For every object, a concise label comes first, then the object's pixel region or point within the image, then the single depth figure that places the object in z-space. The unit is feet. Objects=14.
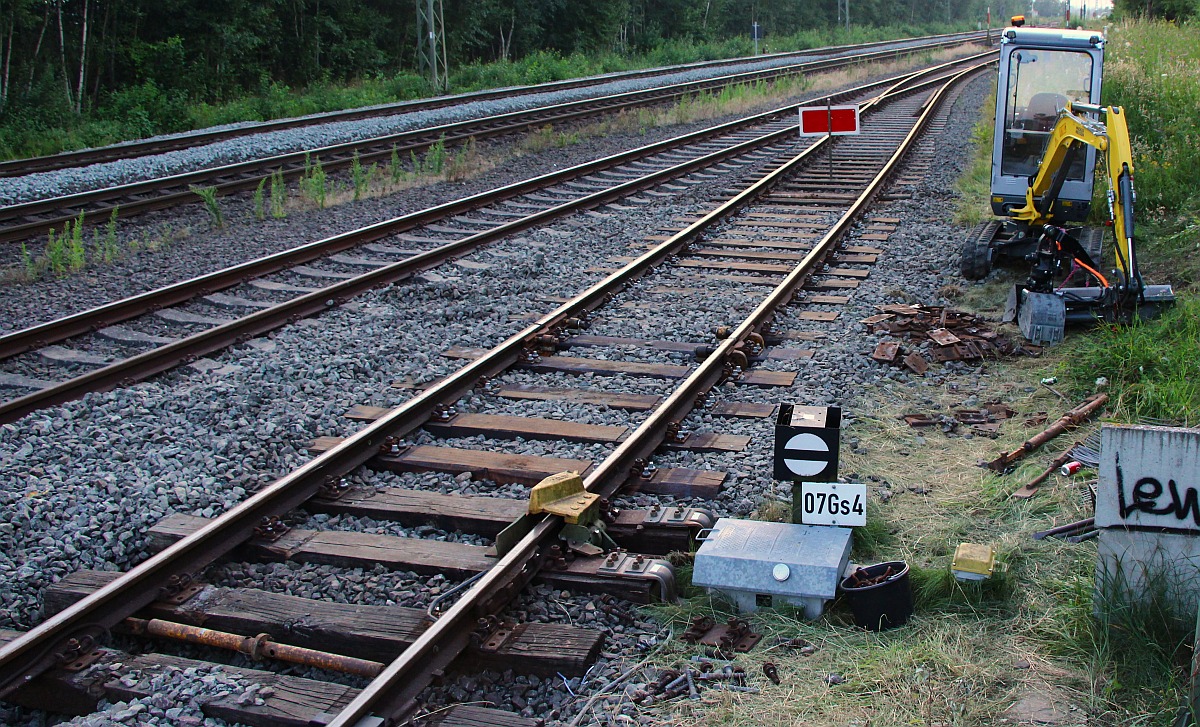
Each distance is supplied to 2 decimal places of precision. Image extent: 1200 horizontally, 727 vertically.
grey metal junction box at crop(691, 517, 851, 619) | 13.79
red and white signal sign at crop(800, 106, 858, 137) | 54.90
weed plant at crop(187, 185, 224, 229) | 38.99
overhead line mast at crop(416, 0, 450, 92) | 86.69
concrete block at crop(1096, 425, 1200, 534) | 12.23
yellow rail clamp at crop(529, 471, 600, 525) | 15.49
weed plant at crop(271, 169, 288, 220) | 40.98
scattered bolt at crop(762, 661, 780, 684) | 12.47
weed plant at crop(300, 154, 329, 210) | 43.06
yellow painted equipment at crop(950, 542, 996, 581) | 13.79
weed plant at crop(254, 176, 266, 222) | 40.29
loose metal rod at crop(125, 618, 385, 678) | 12.64
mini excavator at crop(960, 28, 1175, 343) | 25.18
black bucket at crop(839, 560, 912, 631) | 13.39
